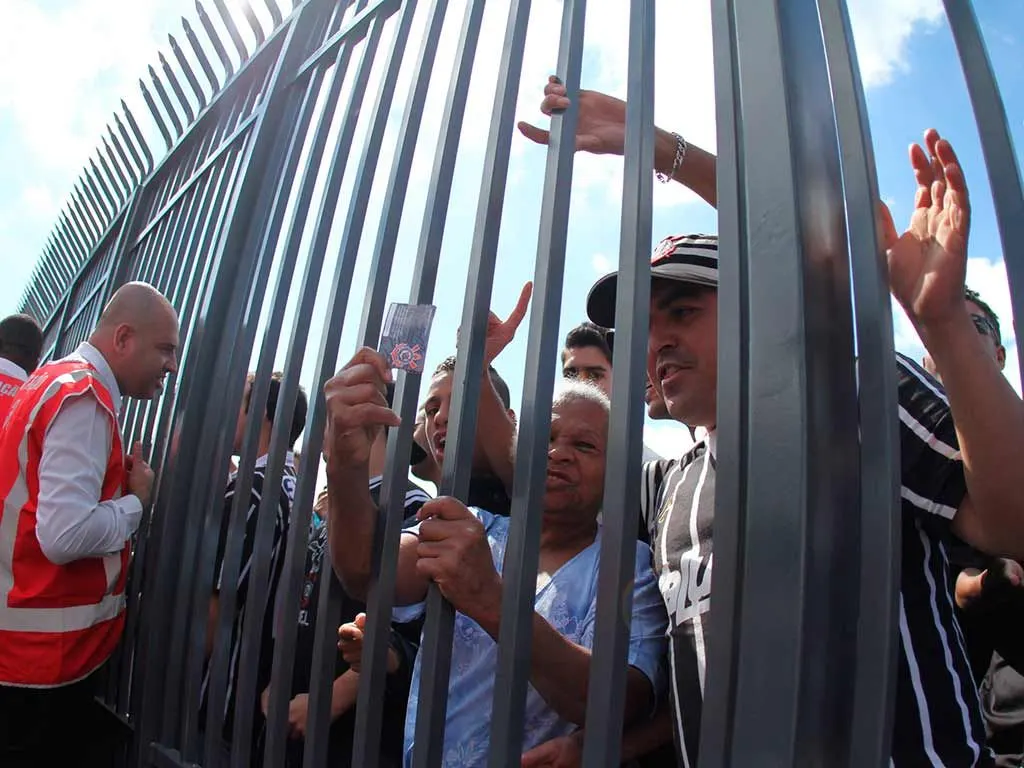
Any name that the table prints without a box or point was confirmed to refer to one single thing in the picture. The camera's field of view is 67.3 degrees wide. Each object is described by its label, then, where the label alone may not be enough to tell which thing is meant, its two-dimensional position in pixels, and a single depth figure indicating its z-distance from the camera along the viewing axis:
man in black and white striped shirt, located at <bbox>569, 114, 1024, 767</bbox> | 0.87
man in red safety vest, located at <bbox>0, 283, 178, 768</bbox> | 2.13
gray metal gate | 0.76
